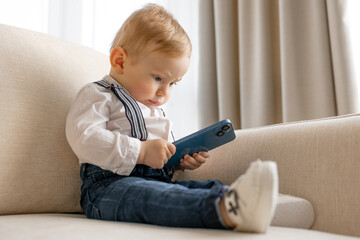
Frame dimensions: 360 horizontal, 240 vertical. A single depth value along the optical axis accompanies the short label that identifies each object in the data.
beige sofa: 0.77
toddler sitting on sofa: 0.57
